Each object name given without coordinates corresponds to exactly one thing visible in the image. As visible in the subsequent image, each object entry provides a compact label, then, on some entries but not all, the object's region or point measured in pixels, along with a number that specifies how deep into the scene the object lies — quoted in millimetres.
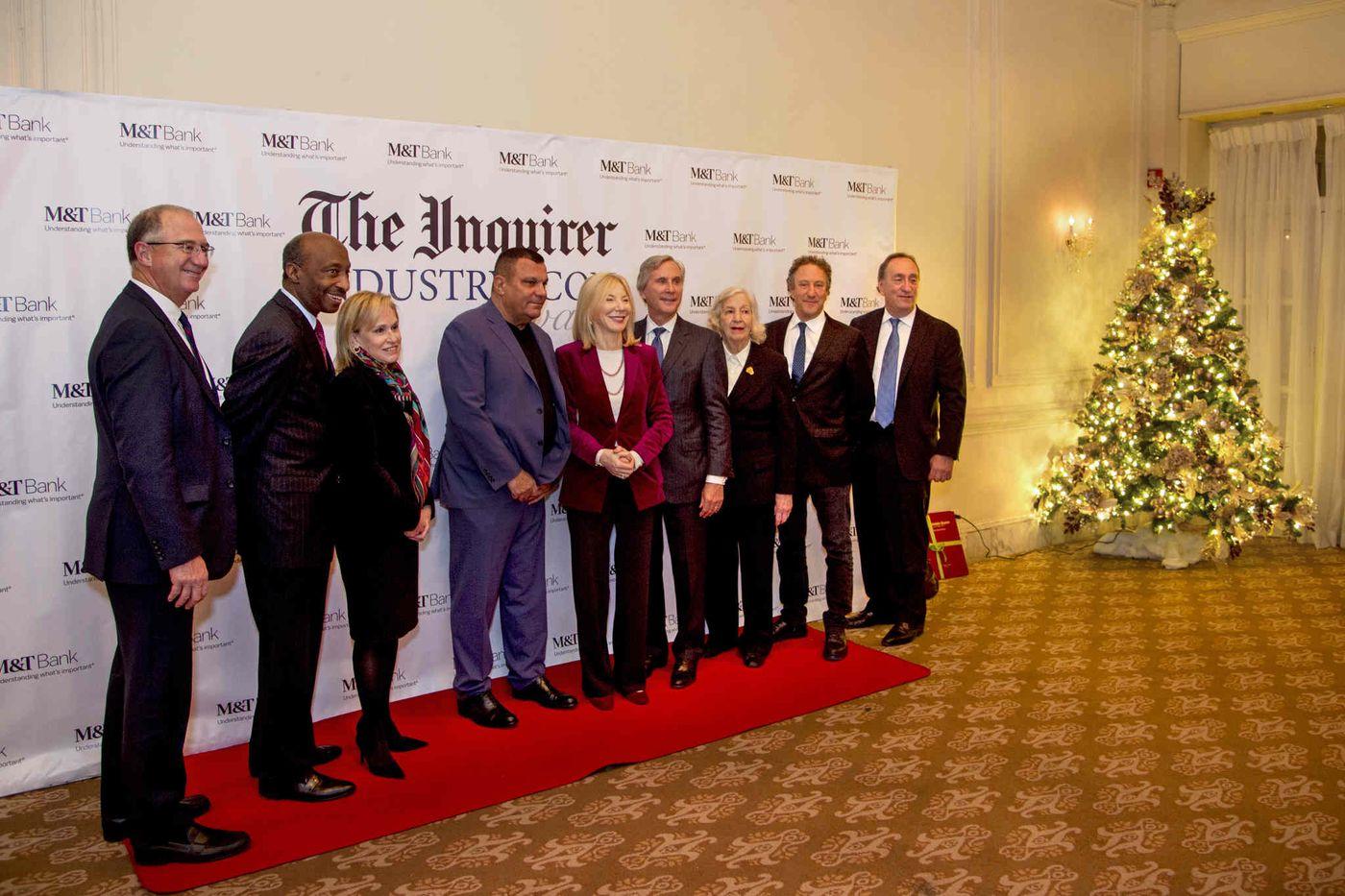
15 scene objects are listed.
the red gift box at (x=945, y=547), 6517
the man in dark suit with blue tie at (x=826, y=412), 4926
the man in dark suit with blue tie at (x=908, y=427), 5277
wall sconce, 7613
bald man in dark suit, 3254
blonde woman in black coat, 3473
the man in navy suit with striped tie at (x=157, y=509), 2885
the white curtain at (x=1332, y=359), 7375
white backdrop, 3582
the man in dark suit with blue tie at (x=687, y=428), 4523
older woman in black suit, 4668
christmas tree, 6742
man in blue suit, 4059
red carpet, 3297
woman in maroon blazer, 4238
